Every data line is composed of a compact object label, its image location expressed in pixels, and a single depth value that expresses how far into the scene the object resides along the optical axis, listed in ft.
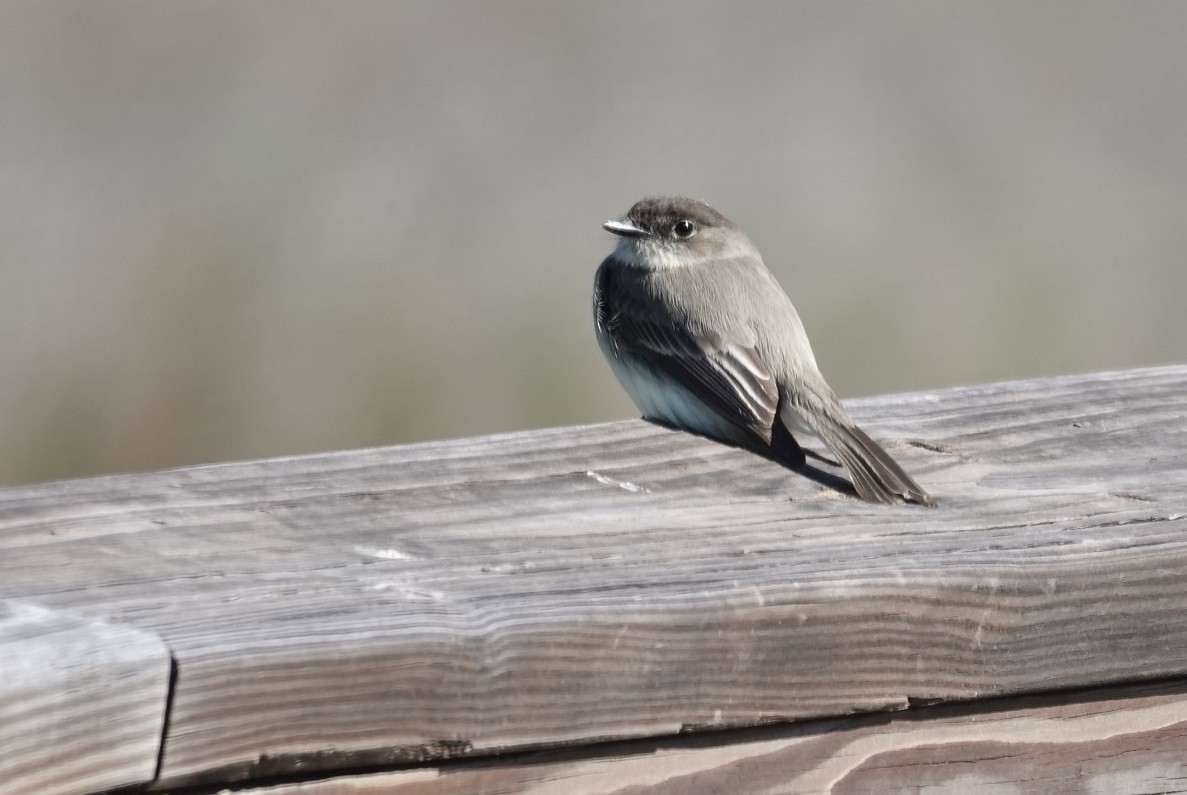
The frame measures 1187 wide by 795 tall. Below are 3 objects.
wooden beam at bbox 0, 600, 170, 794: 11.94
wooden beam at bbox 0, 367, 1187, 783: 13.25
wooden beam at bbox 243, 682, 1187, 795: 14.12
